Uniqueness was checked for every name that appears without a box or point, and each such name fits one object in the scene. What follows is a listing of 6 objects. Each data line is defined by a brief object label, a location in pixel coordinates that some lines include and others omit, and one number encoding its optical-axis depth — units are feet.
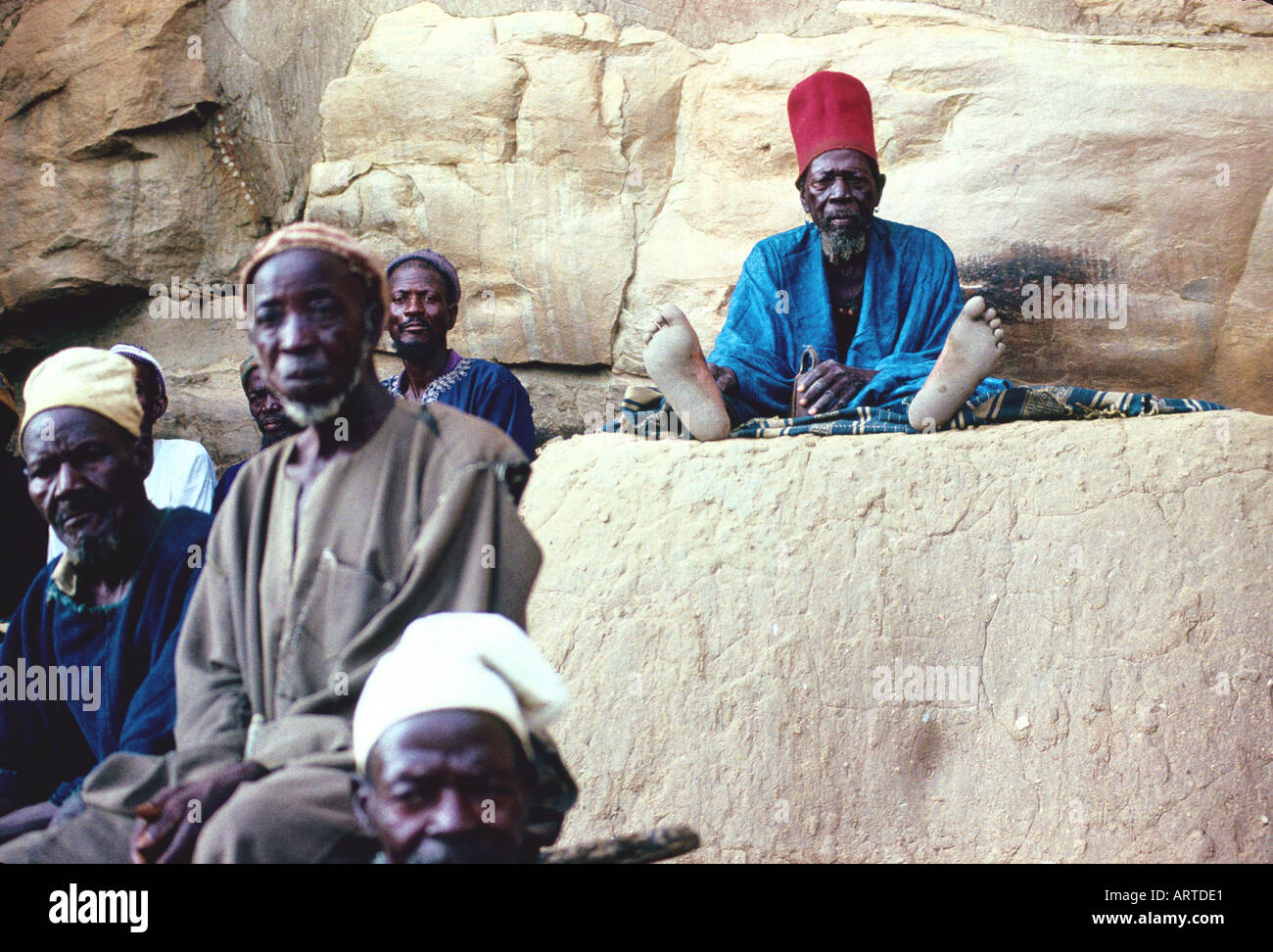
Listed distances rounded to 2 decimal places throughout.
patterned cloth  14.78
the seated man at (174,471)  16.08
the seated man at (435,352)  18.29
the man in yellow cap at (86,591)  11.23
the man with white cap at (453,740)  8.16
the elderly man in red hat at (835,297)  16.43
